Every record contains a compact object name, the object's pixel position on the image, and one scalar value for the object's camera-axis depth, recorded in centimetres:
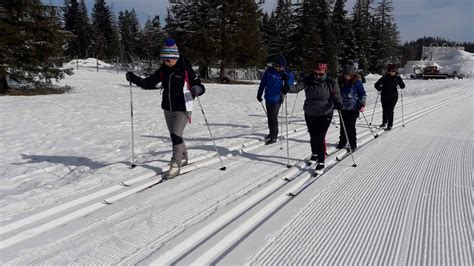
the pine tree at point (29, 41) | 1727
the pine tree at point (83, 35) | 6500
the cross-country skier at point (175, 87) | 526
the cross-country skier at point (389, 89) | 1047
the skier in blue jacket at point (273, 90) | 781
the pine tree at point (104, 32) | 6769
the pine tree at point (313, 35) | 4119
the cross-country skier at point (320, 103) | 583
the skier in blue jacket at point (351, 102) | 759
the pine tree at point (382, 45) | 5684
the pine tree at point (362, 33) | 4916
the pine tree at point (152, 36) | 4919
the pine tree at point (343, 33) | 4734
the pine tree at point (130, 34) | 6819
